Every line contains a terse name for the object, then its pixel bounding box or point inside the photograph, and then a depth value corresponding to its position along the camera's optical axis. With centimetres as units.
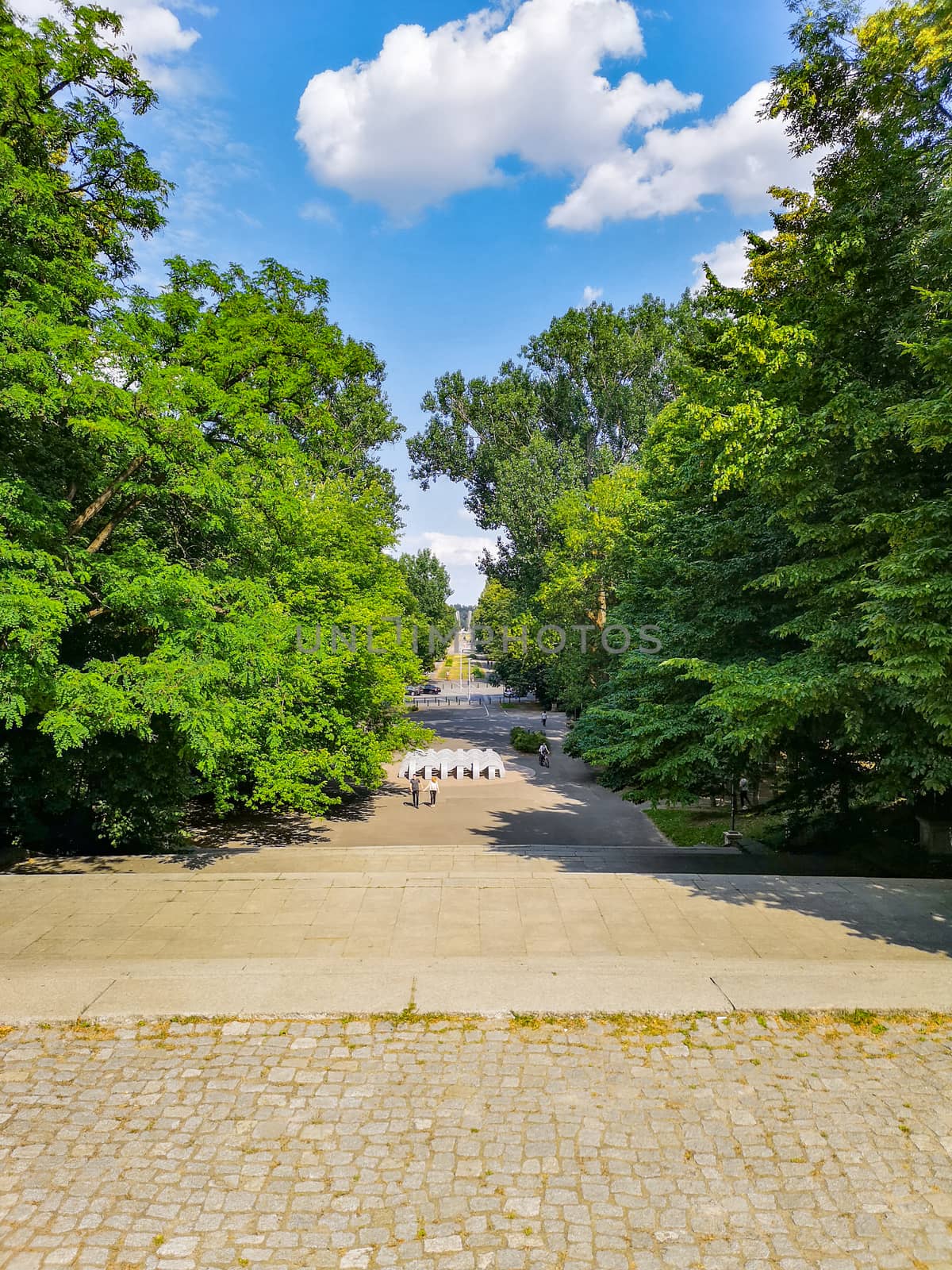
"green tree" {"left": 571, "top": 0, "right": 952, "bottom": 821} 780
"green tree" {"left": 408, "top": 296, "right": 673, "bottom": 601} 3384
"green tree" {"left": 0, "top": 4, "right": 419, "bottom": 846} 855
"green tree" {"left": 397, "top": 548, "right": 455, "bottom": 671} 5609
